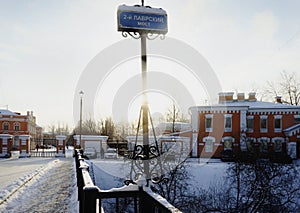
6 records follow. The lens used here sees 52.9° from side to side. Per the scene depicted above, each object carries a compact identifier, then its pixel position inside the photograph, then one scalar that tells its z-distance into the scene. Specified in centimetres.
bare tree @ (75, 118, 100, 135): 4772
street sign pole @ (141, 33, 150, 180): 329
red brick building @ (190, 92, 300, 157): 2645
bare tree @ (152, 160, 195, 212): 1325
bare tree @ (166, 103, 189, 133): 3369
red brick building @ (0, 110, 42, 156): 3006
